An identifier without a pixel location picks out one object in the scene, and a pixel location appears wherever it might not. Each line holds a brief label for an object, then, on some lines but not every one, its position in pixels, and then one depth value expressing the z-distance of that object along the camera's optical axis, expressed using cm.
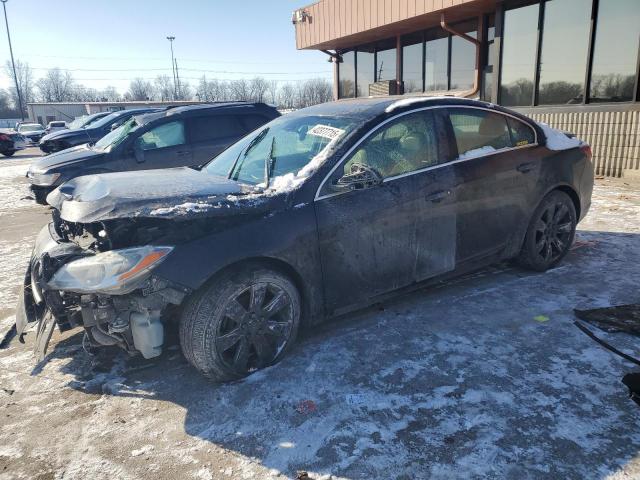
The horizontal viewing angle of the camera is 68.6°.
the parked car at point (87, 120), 1760
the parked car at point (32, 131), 3313
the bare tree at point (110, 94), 10212
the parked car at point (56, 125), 3394
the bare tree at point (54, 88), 9869
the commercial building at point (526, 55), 908
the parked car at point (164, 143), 767
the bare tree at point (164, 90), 10062
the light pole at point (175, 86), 7712
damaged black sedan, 275
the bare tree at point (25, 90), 9187
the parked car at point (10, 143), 2406
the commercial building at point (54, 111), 5896
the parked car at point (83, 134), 1288
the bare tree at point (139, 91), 10066
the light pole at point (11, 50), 5026
